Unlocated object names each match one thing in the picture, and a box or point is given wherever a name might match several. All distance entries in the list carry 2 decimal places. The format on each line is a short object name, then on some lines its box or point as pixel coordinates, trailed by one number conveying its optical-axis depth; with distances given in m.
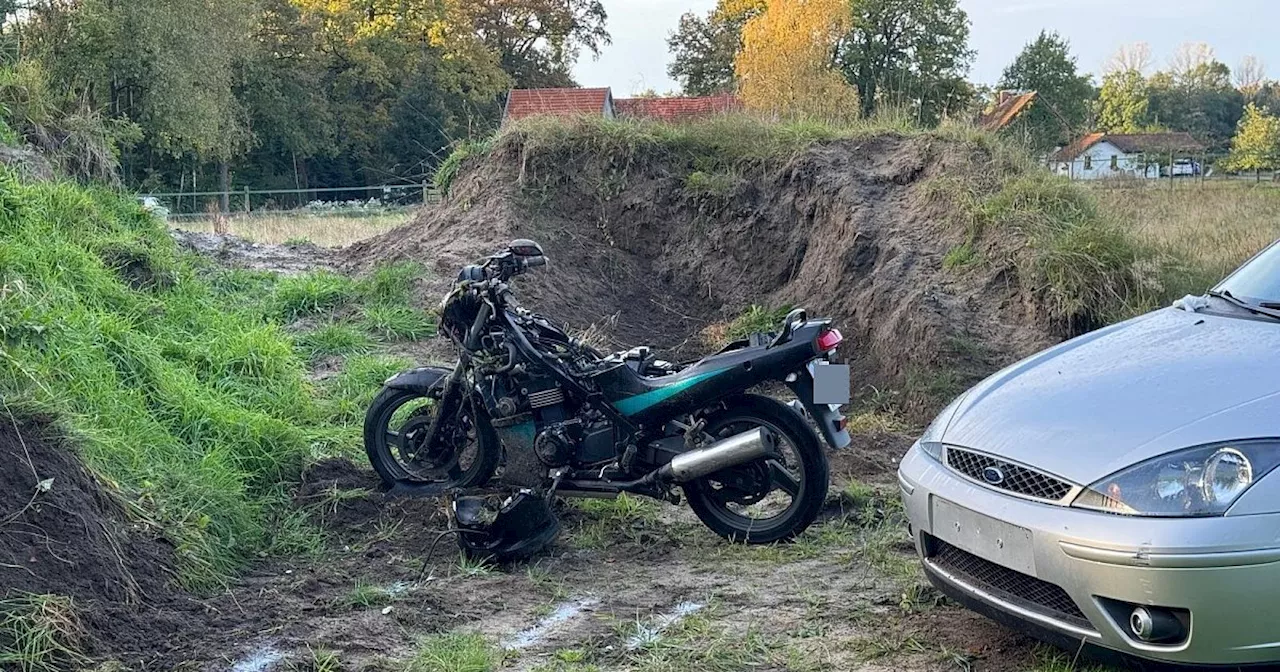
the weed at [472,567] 4.84
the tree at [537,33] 55.06
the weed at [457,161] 12.55
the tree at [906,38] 50.00
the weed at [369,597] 4.42
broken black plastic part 4.88
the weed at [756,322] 9.80
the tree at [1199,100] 55.21
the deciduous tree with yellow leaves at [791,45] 39.72
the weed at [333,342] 8.55
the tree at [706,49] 57.84
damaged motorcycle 4.94
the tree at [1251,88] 59.01
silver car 2.83
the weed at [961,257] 8.81
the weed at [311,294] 9.53
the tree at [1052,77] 54.47
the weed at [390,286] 9.86
